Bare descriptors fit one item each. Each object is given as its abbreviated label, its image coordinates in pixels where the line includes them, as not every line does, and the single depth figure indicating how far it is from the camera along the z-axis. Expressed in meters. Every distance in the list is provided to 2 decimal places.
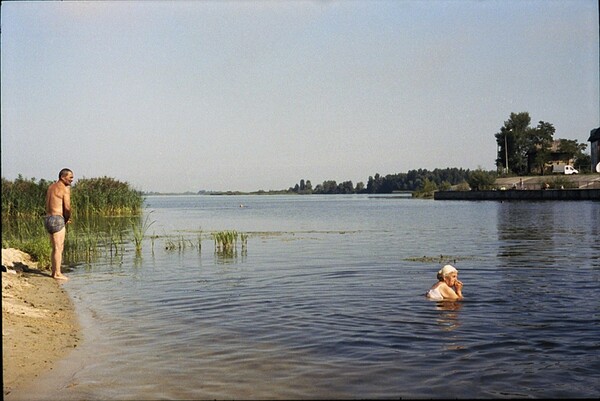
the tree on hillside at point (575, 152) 122.16
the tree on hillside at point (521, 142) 129.70
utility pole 128.62
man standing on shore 15.33
